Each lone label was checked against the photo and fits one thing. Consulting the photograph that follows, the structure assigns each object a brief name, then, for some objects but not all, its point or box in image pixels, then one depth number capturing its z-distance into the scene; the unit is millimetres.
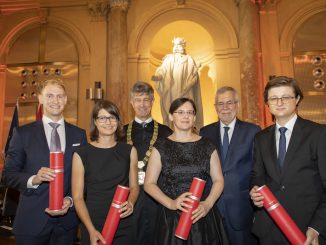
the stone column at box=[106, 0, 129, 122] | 7598
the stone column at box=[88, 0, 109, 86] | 8156
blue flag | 6744
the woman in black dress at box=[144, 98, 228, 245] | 2246
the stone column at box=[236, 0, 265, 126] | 7164
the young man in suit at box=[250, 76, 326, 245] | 2125
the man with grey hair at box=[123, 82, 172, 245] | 2891
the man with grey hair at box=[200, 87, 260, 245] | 2801
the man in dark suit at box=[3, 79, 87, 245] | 2367
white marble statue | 6422
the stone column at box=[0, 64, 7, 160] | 8461
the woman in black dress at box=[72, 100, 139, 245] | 2271
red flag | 6643
